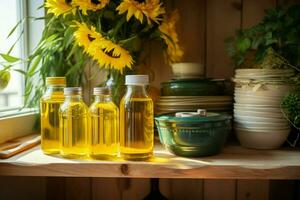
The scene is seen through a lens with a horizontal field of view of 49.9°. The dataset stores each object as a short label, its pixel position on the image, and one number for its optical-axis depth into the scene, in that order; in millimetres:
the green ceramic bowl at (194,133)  658
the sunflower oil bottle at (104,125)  702
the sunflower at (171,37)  849
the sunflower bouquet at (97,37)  753
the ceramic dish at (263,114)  733
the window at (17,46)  897
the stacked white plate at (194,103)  810
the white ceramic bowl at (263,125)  735
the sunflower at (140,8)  739
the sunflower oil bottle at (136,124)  681
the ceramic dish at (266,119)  734
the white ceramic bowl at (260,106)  732
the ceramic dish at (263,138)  739
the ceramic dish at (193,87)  818
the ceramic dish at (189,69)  858
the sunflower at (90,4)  746
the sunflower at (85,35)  754
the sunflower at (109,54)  744
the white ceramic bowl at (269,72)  730
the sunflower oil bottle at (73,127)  723
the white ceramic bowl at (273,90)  733
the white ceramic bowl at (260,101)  732
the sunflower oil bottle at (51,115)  763
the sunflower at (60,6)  769
